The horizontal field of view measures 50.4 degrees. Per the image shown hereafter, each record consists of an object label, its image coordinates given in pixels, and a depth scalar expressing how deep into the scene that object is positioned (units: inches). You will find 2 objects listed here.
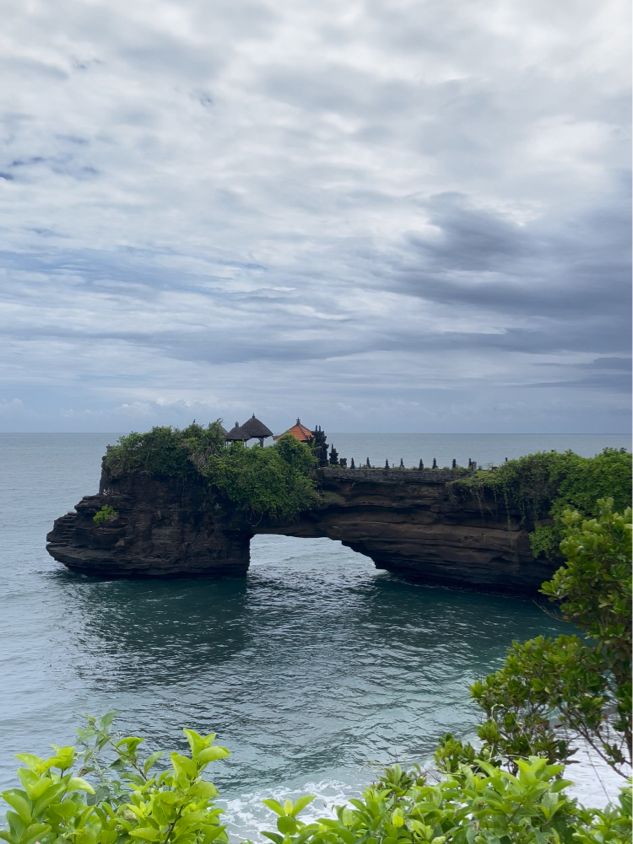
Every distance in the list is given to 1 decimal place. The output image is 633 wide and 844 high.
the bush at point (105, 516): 1740.4
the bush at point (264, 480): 1694.1
